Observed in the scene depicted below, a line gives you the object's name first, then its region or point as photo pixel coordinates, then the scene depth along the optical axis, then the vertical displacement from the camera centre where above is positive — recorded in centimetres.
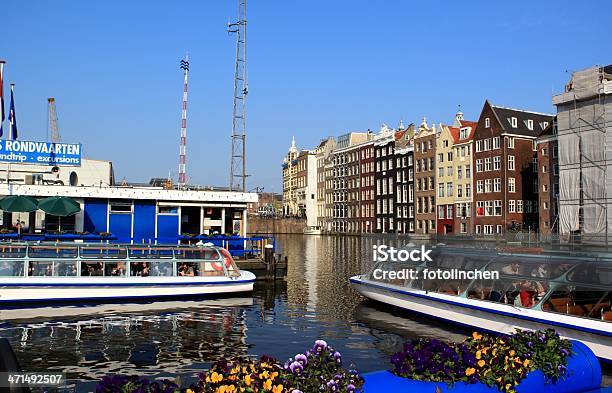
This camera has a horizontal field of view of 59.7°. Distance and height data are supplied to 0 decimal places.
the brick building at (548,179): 6475 +549
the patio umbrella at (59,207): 3186 +107
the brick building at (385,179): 10075 +862
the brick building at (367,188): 10706 +725
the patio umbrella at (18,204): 3127 +124
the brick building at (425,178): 8788 +772
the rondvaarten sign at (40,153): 3555 +497
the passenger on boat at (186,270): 2806 -241
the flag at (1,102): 3792 +876
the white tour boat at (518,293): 1567 -249
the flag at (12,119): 4206 +836
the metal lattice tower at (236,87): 5947 +1601
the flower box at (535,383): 666 -215
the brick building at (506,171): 7325 +743
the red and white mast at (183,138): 5256 +875
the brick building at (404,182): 9406 +753
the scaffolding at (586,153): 5231 +730
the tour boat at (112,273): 2477 -240
